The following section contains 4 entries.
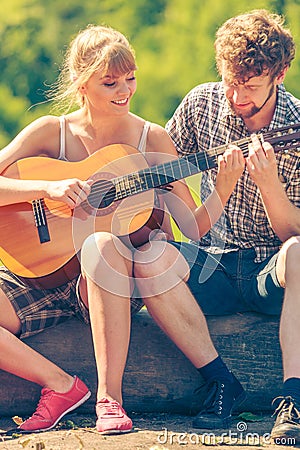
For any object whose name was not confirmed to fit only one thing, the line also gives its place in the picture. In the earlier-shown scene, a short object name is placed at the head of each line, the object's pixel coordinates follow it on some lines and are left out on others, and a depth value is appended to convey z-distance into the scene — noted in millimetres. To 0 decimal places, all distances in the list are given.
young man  4866
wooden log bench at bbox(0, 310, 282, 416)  5255
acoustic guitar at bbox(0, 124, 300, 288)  5142
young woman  4743
